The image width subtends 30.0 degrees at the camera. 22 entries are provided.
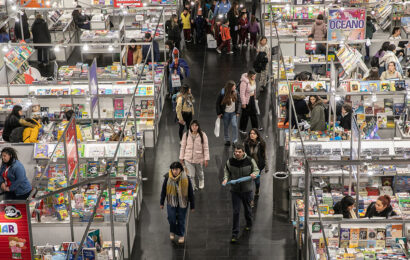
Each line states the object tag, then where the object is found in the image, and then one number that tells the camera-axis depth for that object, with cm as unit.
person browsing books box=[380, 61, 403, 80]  1684
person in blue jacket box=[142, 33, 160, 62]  1949
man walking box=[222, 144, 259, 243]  1261
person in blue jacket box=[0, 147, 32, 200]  1271
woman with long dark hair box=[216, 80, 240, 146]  1589
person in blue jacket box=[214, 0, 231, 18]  2391
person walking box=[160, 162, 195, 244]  1228
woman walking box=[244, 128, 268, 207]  1377
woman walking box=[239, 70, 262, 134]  1659
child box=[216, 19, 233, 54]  2253
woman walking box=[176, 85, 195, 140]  1580
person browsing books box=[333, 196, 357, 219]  1207
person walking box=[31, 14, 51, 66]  2200
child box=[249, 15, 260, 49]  2245
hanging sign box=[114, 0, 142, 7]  2103
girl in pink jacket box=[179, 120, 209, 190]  1398
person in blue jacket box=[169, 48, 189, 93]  1858
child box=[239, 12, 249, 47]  2281
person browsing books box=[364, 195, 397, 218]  1189
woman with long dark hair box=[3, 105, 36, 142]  1515
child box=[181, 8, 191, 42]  2359
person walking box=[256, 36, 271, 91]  1934
